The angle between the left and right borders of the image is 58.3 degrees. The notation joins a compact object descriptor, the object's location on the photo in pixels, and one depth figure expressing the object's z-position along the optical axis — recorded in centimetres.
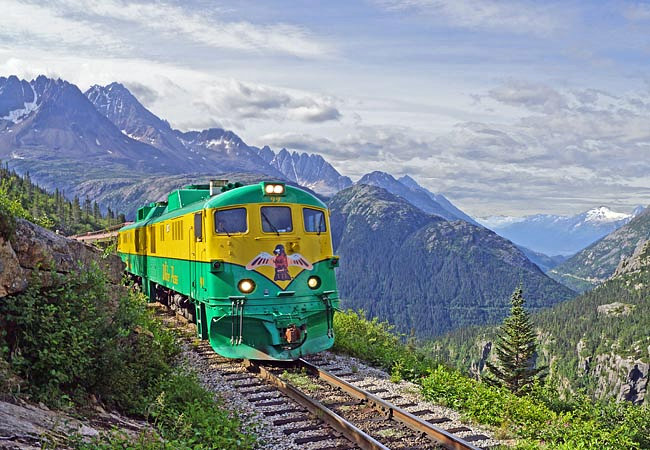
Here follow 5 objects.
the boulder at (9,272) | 852
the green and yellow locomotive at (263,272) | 1404
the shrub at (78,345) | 872
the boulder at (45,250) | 957
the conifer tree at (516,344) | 5762
